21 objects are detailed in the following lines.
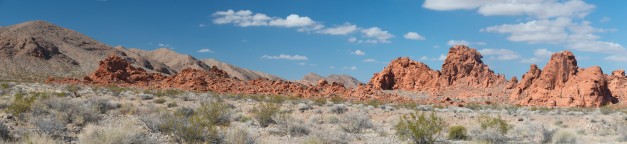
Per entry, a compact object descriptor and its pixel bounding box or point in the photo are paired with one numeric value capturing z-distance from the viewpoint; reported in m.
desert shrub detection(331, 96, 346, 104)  38.86
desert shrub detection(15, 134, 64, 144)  10.52
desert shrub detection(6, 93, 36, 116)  15.67
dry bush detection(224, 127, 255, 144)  11.91
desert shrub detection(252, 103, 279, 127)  18.30
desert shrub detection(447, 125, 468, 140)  15.80
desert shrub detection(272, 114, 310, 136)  15.49
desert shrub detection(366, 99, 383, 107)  37.35
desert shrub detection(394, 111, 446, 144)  13.53
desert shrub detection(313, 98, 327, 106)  34.81
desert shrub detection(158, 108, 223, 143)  12.46
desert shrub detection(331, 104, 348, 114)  26.52
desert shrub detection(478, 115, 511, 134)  16.34
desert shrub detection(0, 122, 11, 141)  11.58
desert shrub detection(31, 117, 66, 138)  12.49
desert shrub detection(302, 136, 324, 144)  12.08
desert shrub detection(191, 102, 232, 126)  17.05
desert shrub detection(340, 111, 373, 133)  17.41
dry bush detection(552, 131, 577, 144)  14.89
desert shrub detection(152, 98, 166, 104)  28.95
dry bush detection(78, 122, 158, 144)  10.85
